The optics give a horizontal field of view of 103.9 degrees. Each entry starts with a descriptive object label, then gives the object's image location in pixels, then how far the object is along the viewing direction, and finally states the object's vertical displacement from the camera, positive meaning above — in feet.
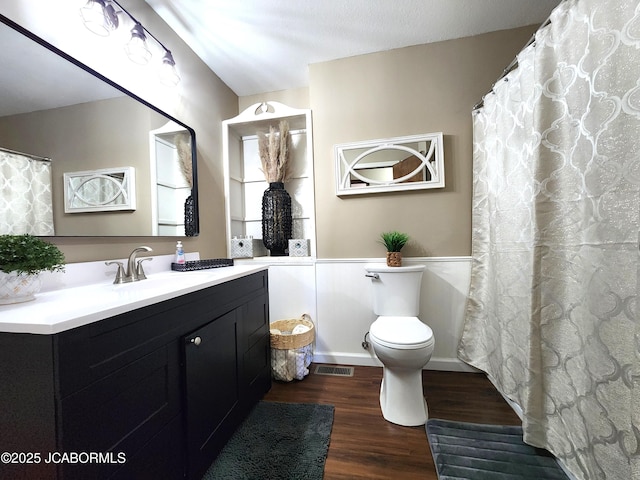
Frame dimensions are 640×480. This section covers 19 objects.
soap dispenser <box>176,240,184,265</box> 5.09 -0.35
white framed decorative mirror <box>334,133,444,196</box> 5.96 +1.70
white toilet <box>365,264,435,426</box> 4.30 -2.26
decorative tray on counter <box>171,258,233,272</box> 5.03 -0.60
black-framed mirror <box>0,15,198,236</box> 2.96 +1.30
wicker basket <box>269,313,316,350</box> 5.65 -2.38
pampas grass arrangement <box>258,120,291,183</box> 6.95 +2.34
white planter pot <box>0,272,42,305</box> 2.38 -0.47
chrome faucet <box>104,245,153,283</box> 3.85 -0.54
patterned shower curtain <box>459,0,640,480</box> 2.52 -0.07
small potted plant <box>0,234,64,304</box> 2.40 -0.25
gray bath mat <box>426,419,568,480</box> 3.45 -3.32
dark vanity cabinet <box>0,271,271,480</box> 1.83 -1.45
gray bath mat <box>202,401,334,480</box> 3.51 -3.32
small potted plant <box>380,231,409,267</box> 5.86 -0.30
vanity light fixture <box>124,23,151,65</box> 4.34 +3.35
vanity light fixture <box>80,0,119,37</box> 3.71 +3.36
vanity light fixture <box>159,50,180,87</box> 5.03 +3.40
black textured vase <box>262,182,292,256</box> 7.11 +0.52
